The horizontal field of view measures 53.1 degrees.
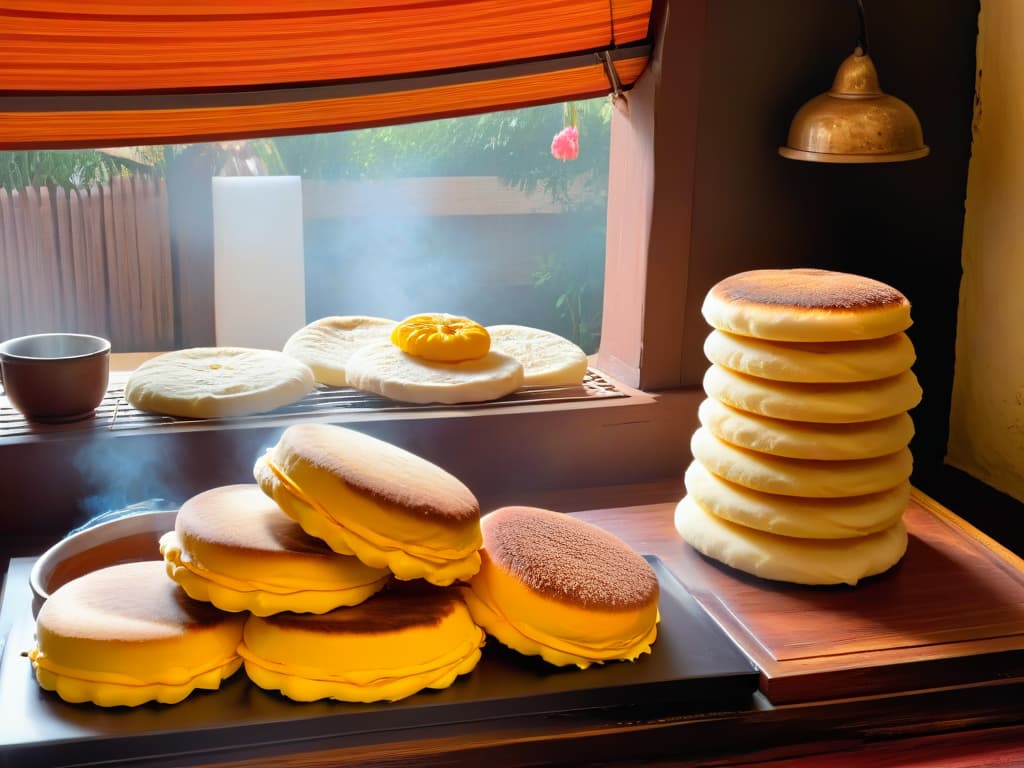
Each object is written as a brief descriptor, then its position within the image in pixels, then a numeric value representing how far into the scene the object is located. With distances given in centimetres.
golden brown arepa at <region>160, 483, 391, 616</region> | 114
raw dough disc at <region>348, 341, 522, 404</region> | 190
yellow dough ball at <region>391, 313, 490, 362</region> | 198
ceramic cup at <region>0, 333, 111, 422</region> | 175
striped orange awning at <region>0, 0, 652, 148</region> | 157
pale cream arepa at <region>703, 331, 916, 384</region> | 144
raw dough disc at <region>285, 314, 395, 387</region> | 202
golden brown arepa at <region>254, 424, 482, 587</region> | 116
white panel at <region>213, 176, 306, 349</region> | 343
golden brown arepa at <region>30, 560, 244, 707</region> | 113
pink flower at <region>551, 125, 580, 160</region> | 302
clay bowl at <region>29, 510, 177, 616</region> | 133
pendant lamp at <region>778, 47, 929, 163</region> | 174
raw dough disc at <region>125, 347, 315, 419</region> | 181
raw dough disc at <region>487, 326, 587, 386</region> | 206
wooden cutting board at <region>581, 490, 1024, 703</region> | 134
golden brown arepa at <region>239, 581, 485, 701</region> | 115
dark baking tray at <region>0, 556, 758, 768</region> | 110
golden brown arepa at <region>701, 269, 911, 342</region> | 143
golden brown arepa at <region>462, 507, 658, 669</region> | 123
